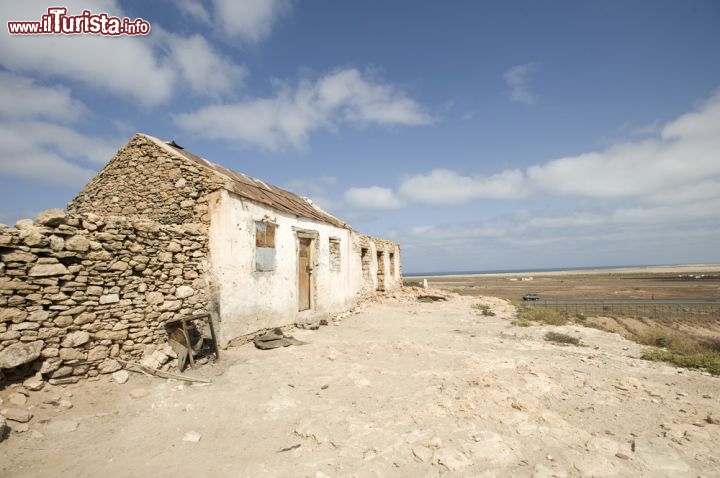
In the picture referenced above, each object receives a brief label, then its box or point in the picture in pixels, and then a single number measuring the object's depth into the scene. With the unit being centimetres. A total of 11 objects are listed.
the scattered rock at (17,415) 367
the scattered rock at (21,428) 358
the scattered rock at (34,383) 417
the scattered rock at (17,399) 393
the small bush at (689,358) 638
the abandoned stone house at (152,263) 443
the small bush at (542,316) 1227
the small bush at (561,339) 892
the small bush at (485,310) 1345
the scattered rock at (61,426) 371
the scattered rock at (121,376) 489
